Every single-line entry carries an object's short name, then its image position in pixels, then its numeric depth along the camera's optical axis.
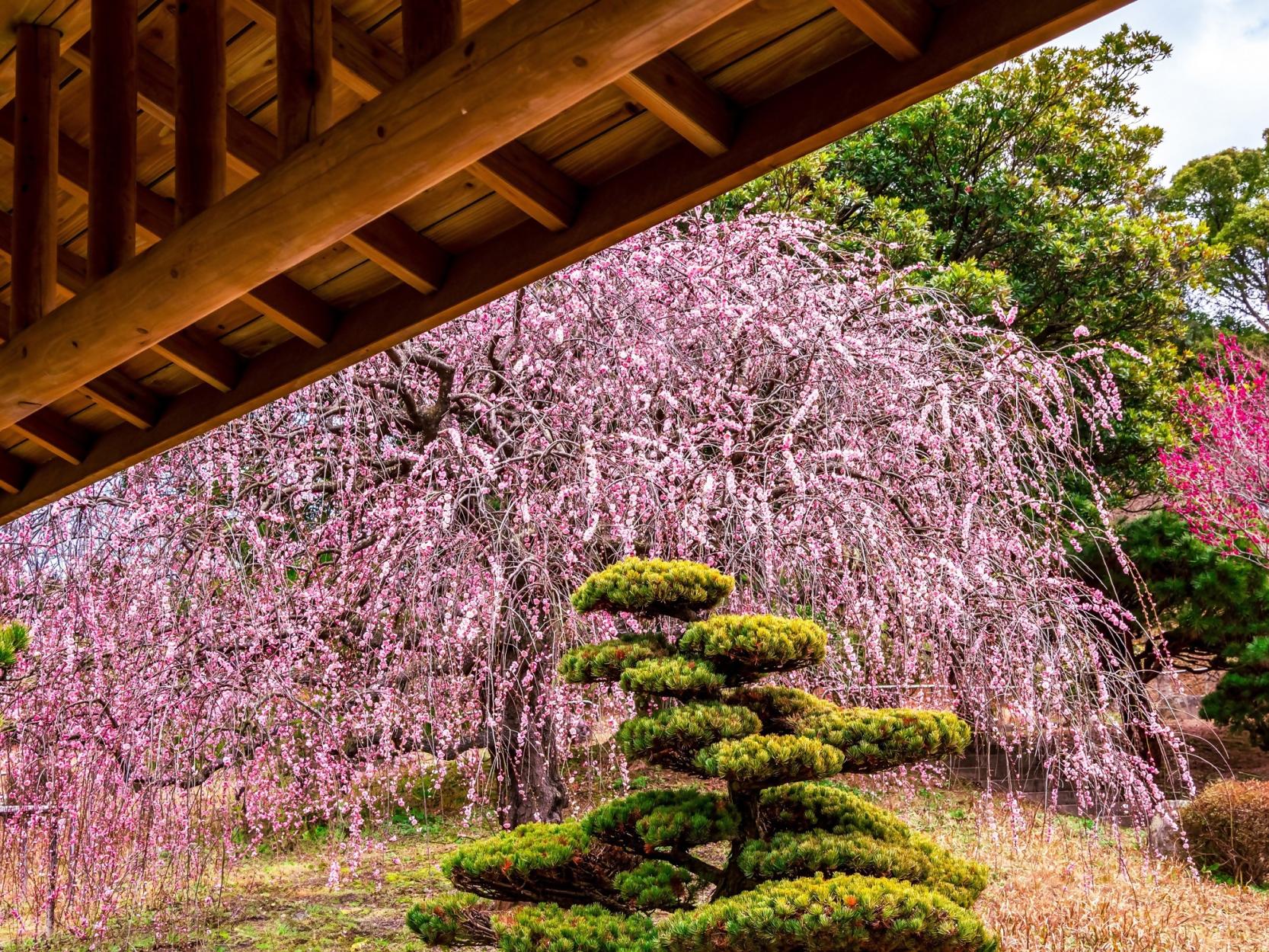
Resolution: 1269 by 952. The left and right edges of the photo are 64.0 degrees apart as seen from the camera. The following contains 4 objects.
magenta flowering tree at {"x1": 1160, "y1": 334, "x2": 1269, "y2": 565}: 7.31
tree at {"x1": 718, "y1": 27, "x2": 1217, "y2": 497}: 8.05
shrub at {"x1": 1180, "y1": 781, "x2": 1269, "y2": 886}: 5.94
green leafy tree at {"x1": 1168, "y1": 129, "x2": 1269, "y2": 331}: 15.05
